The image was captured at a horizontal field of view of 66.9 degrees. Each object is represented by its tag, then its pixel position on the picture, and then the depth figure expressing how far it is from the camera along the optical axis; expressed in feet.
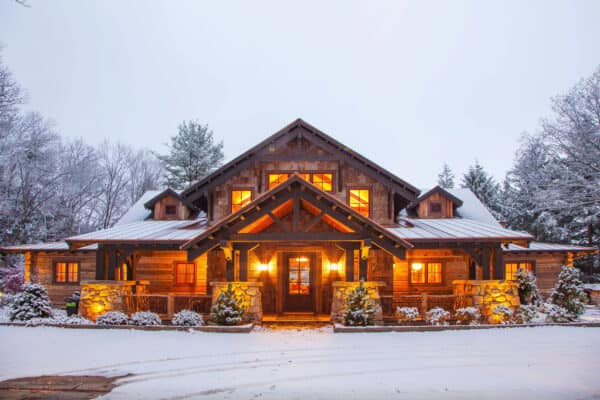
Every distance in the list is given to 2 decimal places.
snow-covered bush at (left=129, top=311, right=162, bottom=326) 45.68
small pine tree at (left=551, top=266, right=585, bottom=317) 47.09
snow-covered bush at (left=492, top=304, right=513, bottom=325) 47.52
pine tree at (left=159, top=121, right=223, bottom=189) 131.75
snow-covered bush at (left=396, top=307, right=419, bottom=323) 47.42
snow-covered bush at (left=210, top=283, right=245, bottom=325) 44.47
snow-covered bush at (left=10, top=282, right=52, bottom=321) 47.57
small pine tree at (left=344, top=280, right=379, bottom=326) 43.70
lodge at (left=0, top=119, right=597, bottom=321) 47.32
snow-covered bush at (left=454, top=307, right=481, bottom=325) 47.19
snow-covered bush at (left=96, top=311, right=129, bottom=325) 45.96
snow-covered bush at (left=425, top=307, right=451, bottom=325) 46.47
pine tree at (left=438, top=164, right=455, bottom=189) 153.25
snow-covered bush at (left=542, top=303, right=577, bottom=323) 46.70
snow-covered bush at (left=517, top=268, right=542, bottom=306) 54.85
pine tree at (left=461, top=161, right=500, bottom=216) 119.38
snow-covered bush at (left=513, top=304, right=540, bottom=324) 47.06
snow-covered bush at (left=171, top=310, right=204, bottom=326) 45.42
